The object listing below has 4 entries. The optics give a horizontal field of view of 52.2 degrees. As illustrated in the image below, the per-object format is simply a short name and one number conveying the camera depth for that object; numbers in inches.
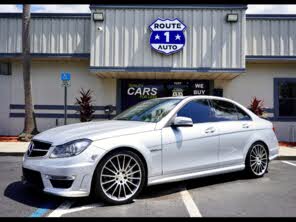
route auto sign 434.0
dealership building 434.6
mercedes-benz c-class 162.2
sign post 385.7
